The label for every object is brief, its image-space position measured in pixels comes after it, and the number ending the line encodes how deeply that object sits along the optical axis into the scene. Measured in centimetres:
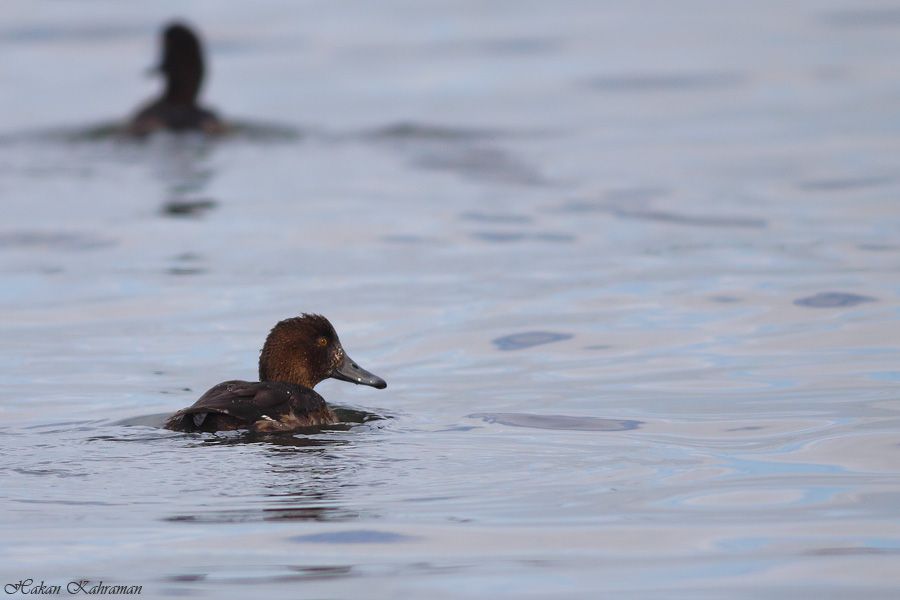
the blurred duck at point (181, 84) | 4412
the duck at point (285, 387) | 1814
